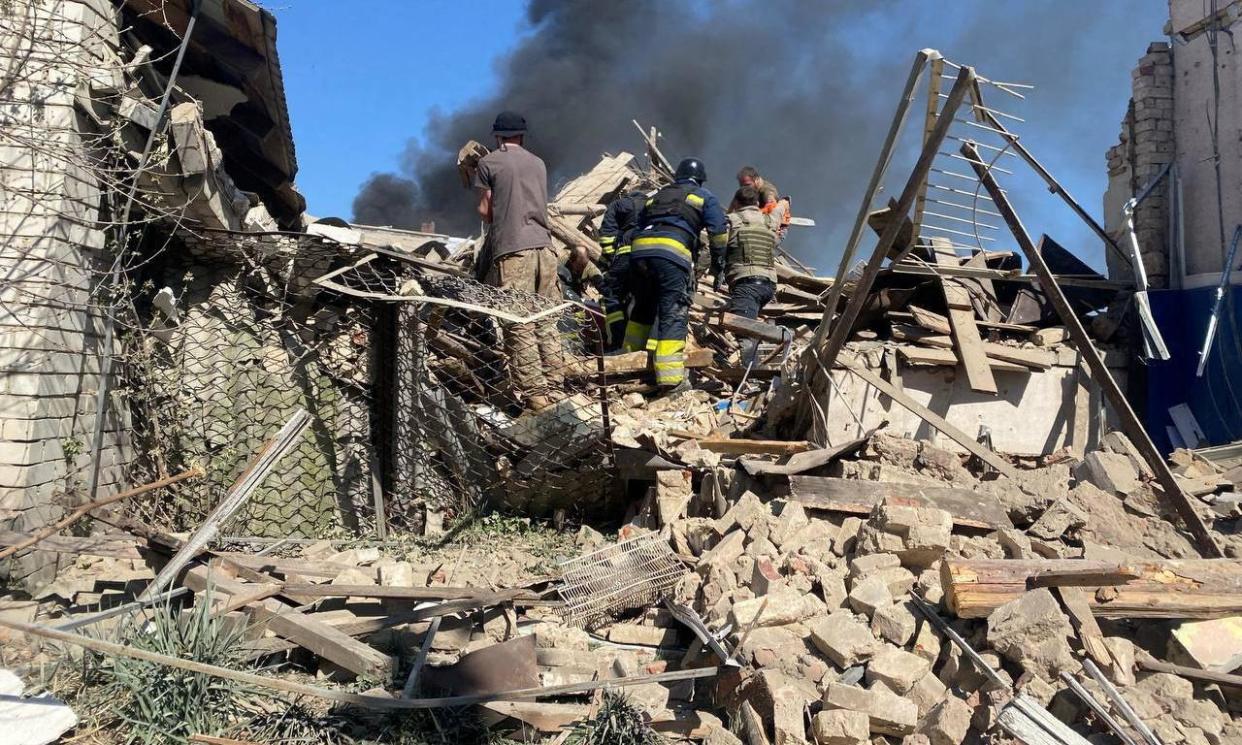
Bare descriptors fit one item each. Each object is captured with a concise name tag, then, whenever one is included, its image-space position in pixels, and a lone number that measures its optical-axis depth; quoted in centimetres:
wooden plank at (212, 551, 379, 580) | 455
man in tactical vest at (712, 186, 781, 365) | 834
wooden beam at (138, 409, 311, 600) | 403
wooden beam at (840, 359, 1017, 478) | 607
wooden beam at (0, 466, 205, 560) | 312
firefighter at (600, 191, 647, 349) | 773
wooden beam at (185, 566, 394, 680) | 388
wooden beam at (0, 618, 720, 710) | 317
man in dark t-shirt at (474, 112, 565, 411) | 675
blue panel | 741
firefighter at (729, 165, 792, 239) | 940
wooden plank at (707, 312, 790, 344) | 773
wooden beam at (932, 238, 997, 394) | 698
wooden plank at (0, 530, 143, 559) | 416
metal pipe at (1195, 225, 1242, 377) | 745
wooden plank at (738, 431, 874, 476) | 544
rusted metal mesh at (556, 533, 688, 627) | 457
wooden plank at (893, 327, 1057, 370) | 707
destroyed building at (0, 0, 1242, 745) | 362
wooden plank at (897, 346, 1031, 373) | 704
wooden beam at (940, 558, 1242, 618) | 385
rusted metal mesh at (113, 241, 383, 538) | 545
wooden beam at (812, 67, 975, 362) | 484
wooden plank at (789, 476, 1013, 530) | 499
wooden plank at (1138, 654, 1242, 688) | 358
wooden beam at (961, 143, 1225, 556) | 477
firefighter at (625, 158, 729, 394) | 716
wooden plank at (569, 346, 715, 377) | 723
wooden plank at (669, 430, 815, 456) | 612
